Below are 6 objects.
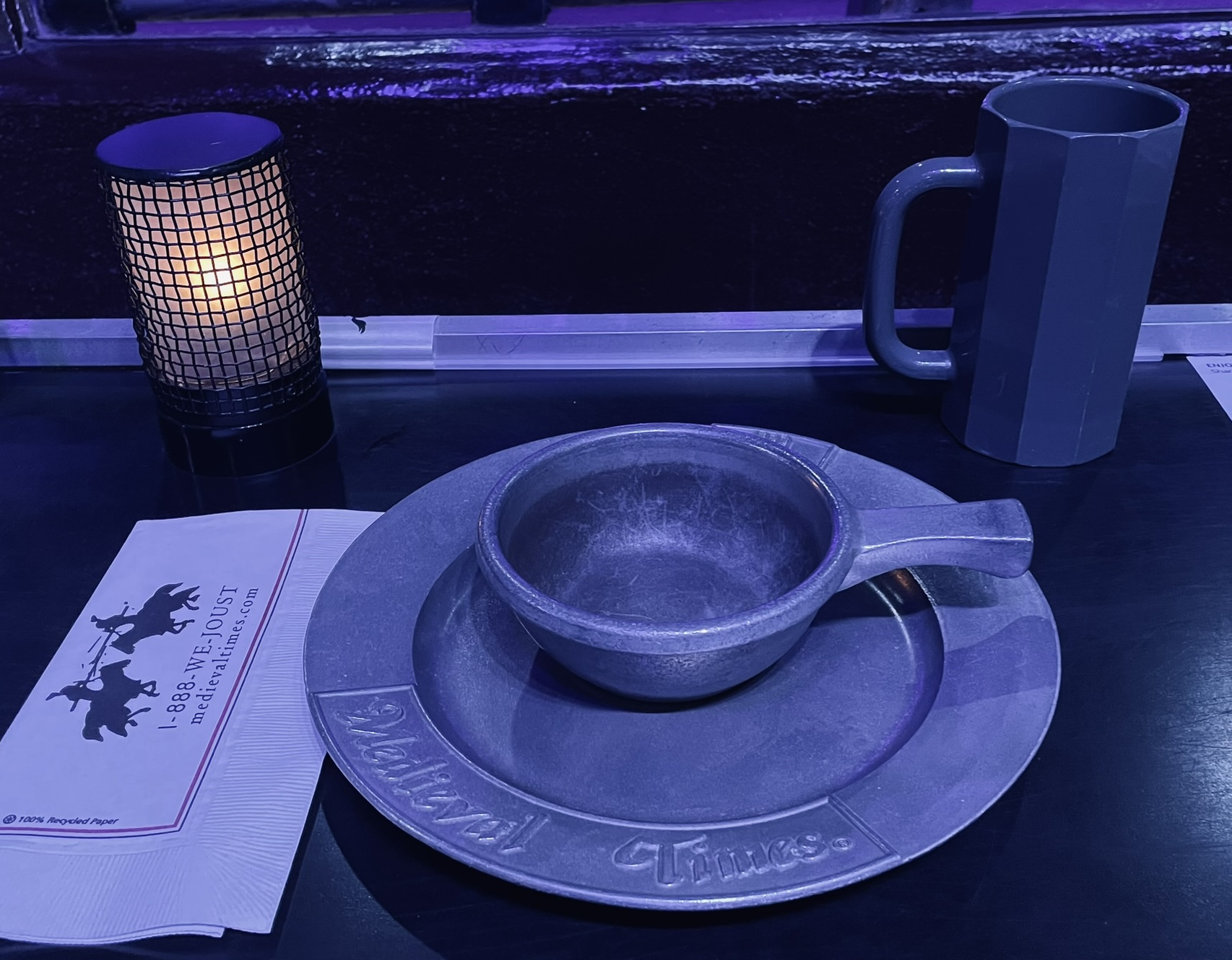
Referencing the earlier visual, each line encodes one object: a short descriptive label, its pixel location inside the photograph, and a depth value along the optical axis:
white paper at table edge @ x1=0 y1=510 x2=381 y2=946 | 0.42
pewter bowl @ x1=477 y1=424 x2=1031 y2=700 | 0.43
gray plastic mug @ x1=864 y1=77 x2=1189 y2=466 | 0.60
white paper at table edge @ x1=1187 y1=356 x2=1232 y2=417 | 0.75
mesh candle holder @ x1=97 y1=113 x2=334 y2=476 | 0.62
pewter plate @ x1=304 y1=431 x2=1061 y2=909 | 0.40
